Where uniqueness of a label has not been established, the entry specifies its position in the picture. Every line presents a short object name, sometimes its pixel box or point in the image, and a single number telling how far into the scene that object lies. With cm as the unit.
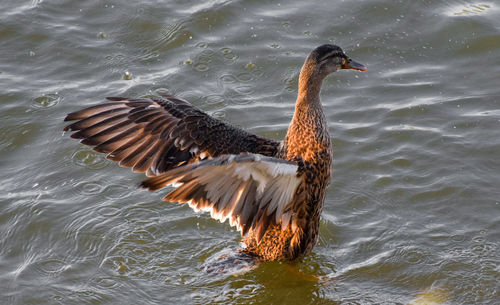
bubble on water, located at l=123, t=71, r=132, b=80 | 1684
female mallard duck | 1130
